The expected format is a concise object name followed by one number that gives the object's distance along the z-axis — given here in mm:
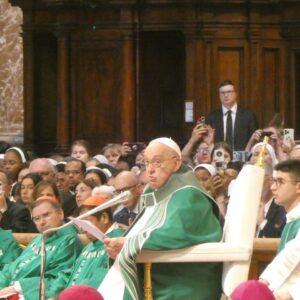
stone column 24641
